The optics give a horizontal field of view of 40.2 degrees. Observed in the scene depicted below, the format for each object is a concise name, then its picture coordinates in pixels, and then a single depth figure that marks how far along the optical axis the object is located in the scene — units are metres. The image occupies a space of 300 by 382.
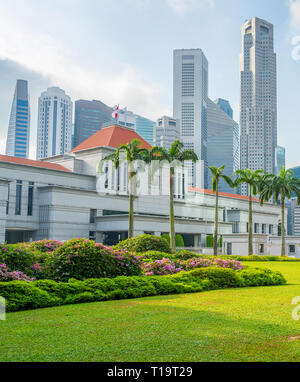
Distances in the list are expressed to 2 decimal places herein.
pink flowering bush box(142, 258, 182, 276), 17.31
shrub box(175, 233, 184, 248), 51.23
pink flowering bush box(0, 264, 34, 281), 12.46
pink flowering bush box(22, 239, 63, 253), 19.53
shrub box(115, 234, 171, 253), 23.84
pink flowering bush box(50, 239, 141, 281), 14.17
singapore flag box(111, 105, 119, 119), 59.77
